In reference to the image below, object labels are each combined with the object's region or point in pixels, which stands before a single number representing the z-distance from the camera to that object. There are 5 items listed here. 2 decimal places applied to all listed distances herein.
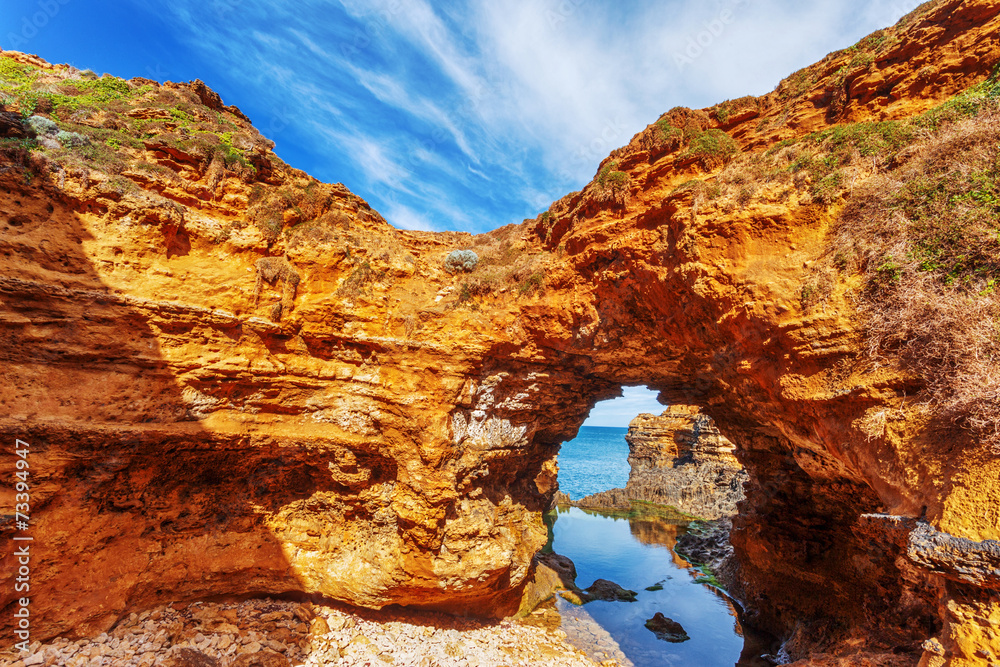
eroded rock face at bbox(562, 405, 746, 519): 25.50
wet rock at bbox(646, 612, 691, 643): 11.95
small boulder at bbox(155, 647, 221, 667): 6.97
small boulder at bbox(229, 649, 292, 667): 7.47
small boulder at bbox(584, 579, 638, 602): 14.45
